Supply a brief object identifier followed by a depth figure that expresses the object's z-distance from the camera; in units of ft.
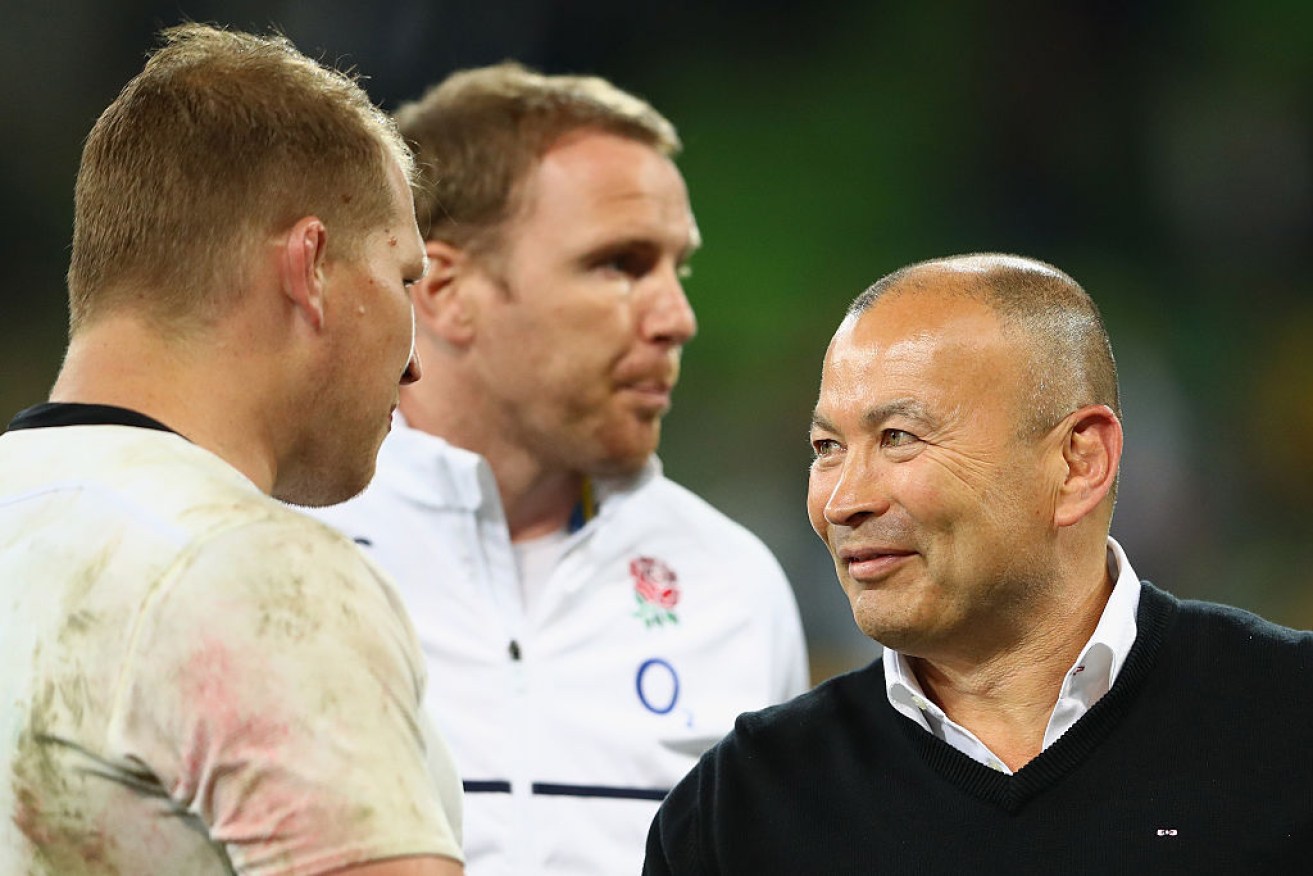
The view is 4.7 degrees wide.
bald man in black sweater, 28.54
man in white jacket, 29.76
